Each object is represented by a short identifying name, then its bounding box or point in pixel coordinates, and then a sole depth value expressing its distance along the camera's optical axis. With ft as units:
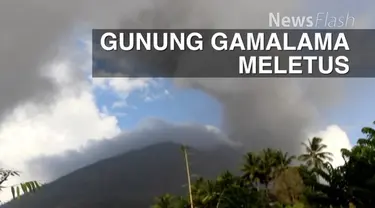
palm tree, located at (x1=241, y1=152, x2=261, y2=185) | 230.62
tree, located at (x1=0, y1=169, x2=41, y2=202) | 13.93
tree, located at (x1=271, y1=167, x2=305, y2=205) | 177.98
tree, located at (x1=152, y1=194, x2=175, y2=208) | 236.84
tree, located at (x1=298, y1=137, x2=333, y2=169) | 244.79
